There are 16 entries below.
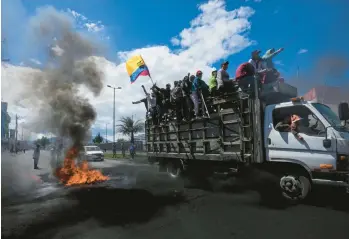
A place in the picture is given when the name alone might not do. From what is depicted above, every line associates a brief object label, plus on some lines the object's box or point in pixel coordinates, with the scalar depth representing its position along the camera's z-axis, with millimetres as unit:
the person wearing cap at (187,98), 8328
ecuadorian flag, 12245
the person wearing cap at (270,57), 8014
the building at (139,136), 44894
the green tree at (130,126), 42062
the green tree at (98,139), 57366
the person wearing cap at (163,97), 9668
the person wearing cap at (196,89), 8082
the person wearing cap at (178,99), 8684
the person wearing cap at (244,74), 6715
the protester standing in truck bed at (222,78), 7527
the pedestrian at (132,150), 25609
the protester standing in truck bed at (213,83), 7957
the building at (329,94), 16853
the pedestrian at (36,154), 16906
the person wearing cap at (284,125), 5751
